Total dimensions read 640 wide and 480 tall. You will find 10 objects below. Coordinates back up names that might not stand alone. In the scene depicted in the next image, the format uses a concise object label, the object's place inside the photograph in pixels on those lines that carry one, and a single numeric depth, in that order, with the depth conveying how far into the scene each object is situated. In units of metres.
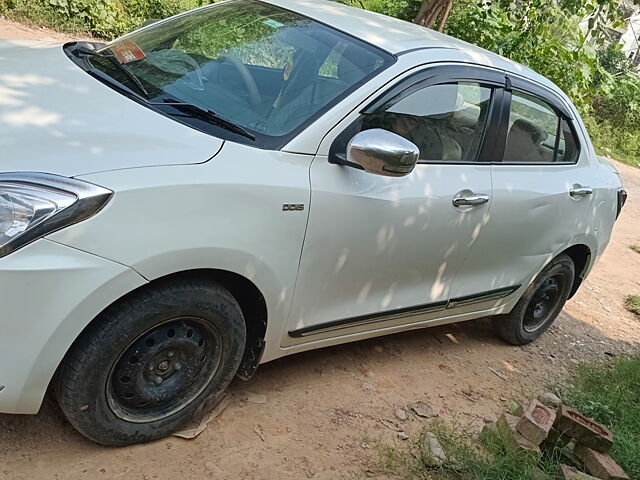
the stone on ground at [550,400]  3.82
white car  2.21
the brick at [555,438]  3.25
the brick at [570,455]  3.25
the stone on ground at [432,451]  3.06
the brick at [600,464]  3.05
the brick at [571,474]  2.95
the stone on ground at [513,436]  3.12
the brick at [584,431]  3.19
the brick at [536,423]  3.12
